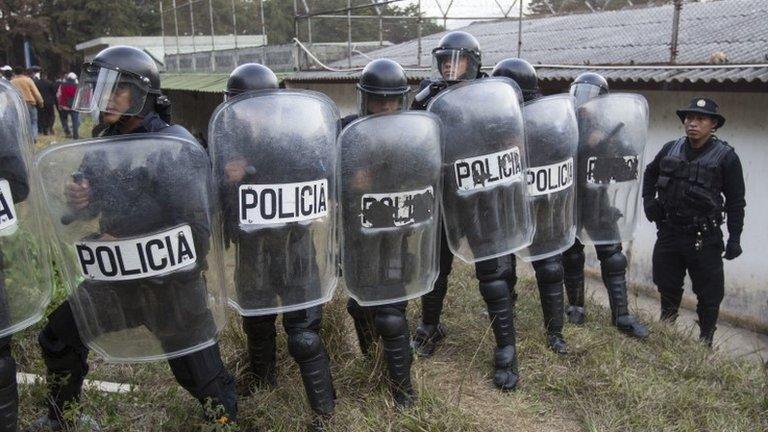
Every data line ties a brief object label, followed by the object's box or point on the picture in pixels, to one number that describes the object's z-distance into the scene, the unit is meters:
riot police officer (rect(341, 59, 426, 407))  2.80
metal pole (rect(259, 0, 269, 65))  14.99
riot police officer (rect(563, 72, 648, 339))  4.07
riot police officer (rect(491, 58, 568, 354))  3.62
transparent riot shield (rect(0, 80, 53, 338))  2.21
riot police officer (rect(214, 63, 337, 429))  2.40
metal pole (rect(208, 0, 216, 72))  17.33
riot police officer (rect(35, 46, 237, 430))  2.19
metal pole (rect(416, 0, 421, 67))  10.56
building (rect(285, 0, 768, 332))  5.78
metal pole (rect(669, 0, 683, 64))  6.65
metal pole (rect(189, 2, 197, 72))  19.59
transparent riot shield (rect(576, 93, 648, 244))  3.86
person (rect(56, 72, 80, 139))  15.01
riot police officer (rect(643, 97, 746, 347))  4.15
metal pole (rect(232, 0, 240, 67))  16.53
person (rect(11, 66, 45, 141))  11.59
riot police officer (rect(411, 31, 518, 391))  3.22
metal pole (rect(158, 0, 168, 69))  21.55
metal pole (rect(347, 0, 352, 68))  12.42
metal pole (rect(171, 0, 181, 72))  20.77
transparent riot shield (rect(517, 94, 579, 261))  3.39
